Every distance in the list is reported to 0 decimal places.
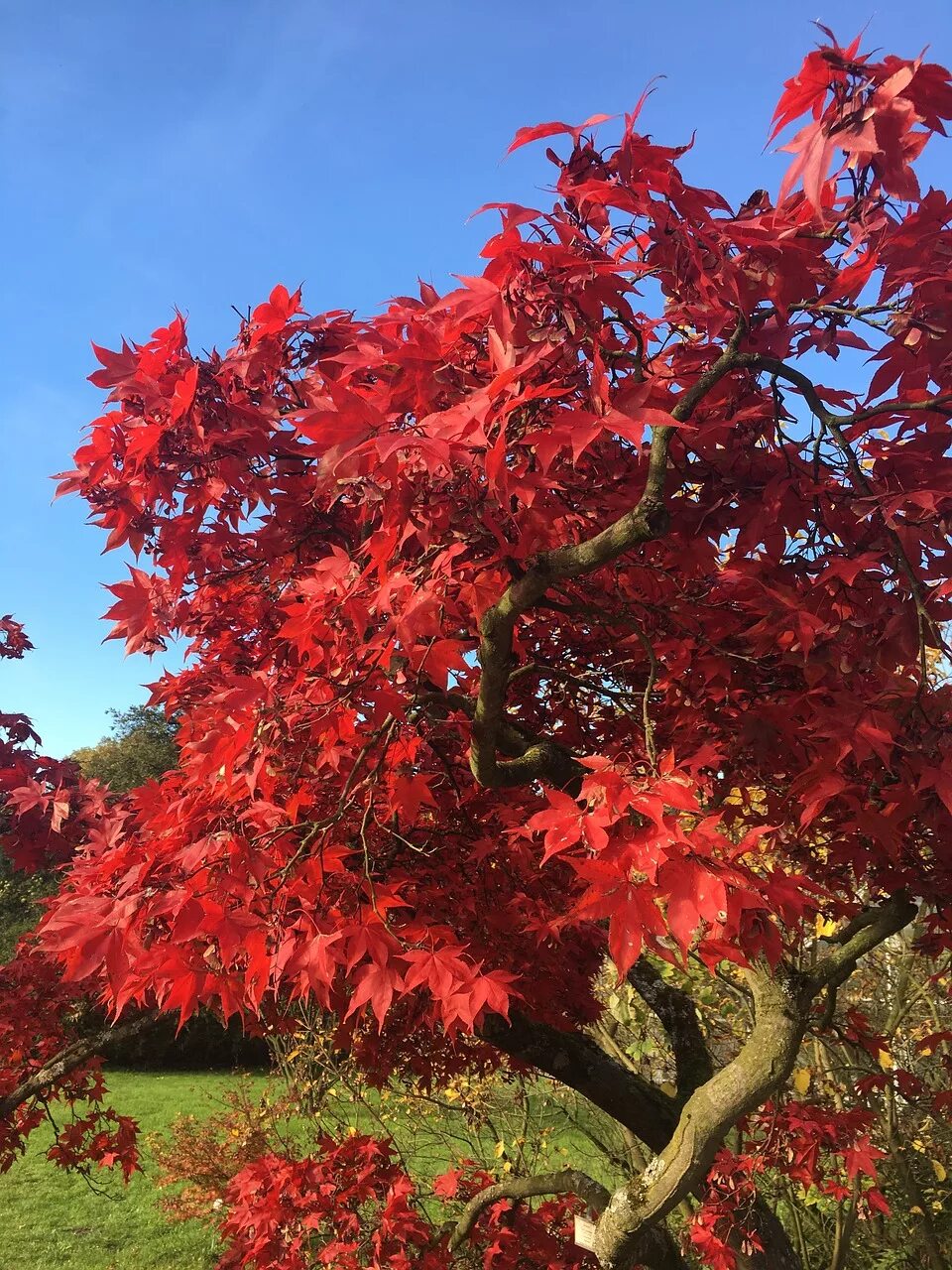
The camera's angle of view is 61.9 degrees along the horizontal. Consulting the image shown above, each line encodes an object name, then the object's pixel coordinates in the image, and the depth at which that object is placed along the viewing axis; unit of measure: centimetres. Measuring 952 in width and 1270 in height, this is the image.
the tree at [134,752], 2338
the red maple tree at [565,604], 133
